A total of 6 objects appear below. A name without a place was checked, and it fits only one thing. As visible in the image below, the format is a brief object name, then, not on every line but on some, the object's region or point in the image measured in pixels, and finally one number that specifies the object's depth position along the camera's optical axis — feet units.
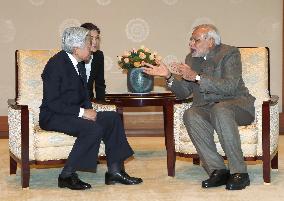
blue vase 17.87
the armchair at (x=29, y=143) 15.03
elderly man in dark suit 14.96
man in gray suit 14.90
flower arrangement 17.66
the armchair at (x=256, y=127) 15.51
